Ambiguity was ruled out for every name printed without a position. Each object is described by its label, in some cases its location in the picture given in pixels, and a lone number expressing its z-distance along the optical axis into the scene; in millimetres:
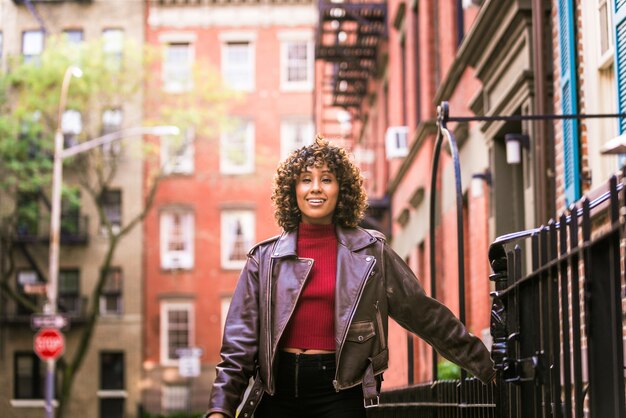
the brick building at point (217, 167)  45156
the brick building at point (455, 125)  10742
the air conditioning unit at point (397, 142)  20078
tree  39250
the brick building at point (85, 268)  44500
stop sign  27844
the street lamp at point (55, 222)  28391
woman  4750
